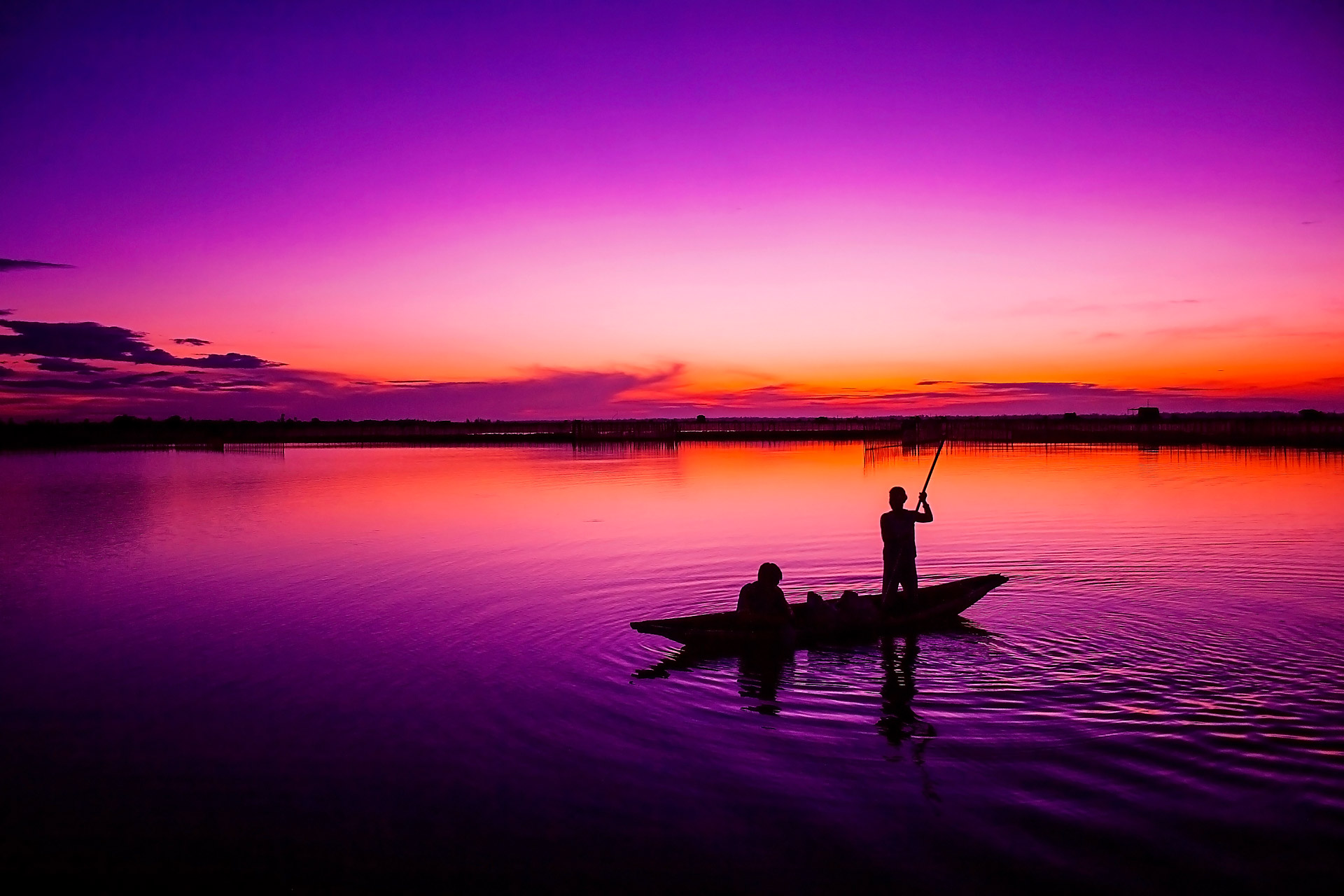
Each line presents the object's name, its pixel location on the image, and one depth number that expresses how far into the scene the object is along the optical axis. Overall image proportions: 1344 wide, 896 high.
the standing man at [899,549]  13.98
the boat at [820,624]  12.52
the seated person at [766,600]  12.80
